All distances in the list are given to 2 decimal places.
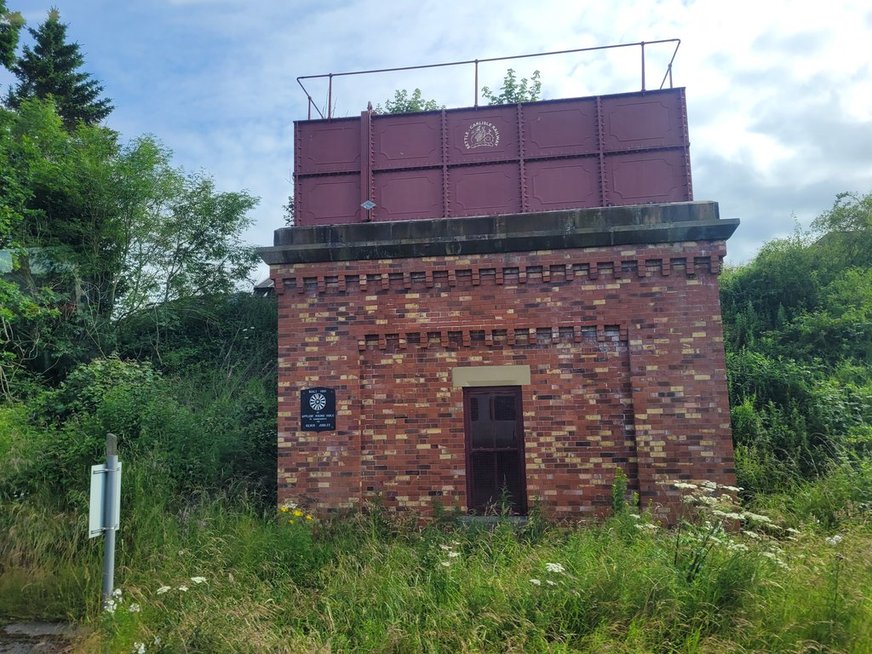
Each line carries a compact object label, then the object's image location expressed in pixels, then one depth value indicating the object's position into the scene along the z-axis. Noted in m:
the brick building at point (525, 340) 7.21
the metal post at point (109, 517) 4.68
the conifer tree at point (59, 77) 20.23
